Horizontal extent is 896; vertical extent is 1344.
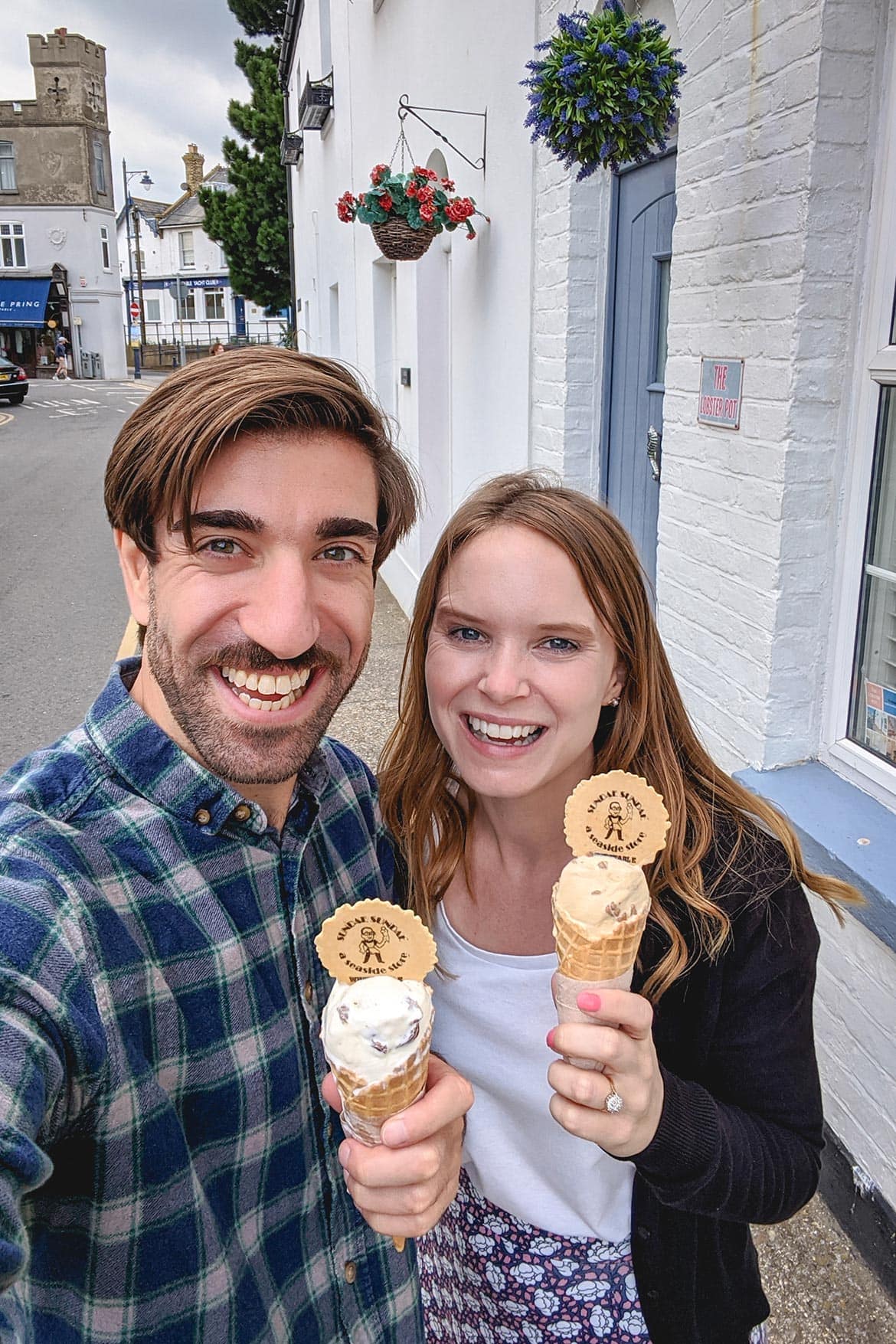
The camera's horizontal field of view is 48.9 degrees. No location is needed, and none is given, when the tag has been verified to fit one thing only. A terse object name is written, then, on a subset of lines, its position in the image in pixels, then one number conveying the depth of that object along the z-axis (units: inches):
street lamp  1809.8
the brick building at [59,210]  1833.2
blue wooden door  153.3
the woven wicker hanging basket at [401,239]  219.8
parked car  1168.8
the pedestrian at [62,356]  1793.8
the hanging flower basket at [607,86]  120.6
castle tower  1800.0
